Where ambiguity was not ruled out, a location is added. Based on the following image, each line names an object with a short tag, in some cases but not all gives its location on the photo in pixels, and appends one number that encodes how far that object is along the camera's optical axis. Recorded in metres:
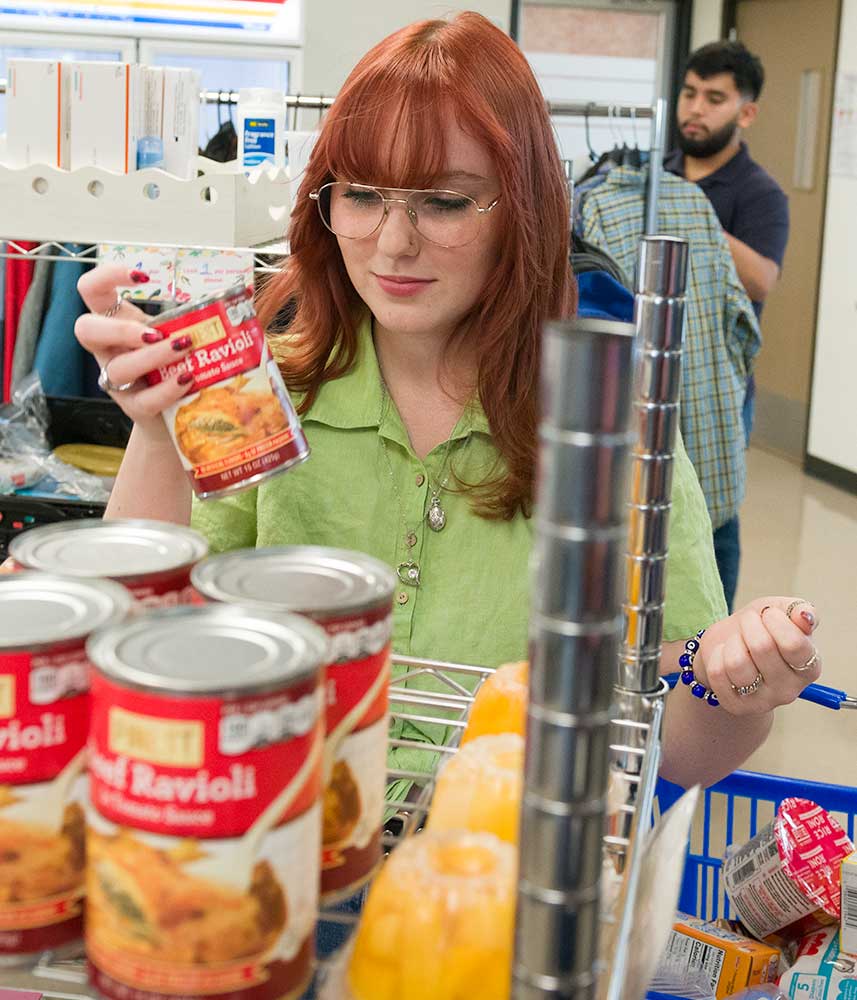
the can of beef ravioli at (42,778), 0.61
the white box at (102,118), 1.84
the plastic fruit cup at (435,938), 0.65
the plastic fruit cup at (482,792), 0.76
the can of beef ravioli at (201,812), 0.56
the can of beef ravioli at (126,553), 0.74
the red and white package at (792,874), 1.51
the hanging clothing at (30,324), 3.16
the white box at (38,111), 1.82
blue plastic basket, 1.56
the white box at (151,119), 1.89
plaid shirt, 3.32
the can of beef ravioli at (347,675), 0.68
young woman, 1.36
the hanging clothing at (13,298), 3.23
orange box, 1.51
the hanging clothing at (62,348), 3.08
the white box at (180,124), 1.95
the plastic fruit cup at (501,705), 0.88
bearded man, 3.86
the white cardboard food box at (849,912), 1.46
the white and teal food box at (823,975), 1.46
